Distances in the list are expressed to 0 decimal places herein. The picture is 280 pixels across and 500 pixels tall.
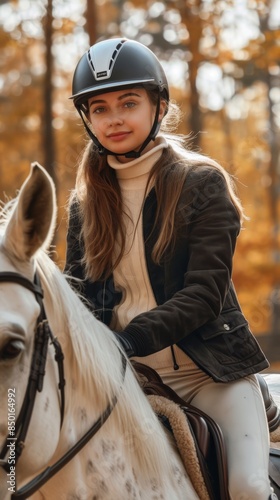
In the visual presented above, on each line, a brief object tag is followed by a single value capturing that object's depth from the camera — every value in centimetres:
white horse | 246
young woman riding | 322
